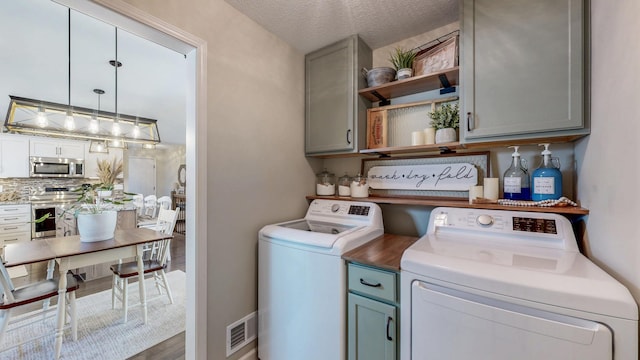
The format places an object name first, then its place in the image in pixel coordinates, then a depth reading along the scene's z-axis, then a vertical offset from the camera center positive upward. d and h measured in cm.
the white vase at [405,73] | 162 +72
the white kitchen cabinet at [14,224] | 406 -76
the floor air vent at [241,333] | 147 -99
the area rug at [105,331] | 173 -126
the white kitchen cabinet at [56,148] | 450 +63
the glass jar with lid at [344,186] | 199 -6
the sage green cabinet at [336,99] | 176 +62
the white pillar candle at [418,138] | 158 +27
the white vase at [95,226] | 207 -41
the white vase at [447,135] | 145 +27
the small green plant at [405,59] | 166 +84
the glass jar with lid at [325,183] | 208 -4
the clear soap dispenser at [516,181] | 134 -2
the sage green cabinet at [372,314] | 110 -65
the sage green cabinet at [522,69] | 107 +54
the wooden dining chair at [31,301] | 159 -85
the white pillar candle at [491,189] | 140 -6
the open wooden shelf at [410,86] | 148 +64
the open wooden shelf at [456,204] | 112 -15
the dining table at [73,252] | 171 -56
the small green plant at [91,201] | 206 -20
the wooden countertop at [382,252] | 115 -41
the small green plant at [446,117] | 151 +40
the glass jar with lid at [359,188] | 187 -7
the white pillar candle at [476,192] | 144 -8
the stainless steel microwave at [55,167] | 447 +25
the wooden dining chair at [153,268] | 214 -85
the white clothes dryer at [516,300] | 69 -41
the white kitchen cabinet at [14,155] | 424 +44
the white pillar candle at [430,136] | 154 +28
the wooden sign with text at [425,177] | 160 +1
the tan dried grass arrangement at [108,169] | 500 +23
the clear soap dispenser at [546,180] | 122 -1
